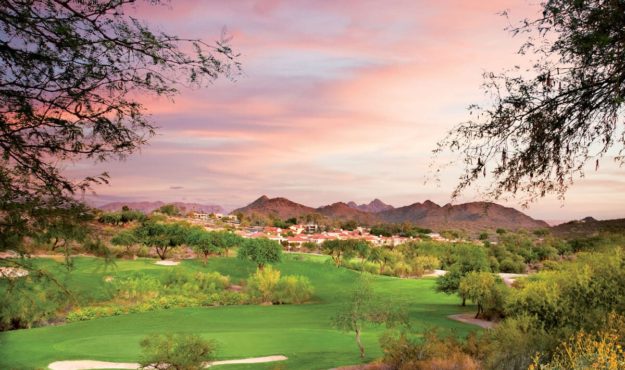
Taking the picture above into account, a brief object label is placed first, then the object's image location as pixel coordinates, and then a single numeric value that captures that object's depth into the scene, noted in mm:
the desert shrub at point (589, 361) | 9781
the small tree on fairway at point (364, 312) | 29062
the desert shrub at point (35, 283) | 10659
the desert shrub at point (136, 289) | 55062
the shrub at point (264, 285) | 59688
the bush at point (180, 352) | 21781
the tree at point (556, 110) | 11344
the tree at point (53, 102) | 9469
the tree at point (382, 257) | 94188
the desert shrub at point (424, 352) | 20938
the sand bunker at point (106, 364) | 28048
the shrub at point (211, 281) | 62750
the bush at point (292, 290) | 60562
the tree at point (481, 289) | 47594
